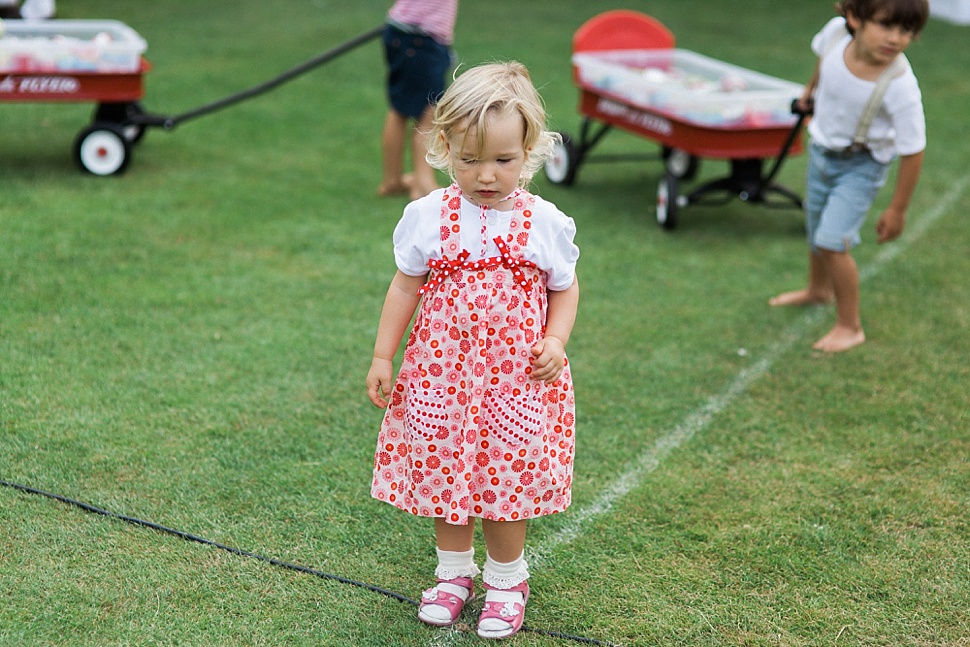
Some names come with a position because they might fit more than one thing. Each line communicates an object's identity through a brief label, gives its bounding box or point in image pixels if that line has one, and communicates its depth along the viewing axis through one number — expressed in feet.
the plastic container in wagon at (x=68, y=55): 18.40
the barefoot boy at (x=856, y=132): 13.12
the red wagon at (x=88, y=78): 18.52
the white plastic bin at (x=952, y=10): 43.19
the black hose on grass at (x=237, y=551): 8.63
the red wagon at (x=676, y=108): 18.15
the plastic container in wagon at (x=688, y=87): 18.08
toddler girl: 7.80
